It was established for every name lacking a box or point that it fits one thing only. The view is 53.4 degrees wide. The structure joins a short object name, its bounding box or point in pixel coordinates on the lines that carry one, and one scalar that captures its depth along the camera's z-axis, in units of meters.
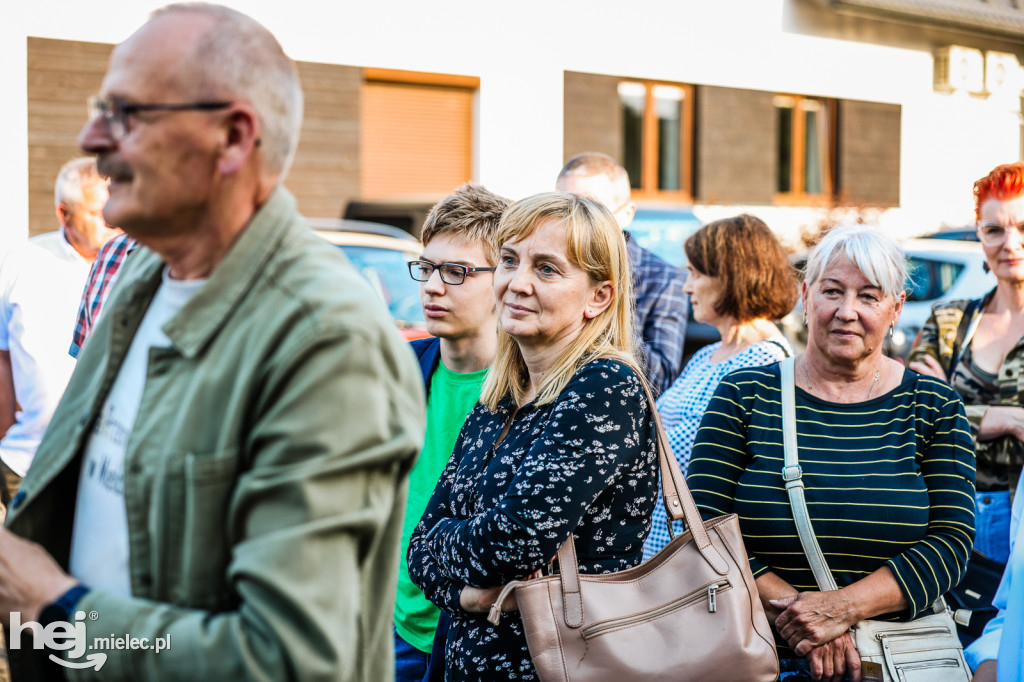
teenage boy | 3.05
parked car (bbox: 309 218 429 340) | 8.18
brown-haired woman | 3.95
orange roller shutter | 15.51
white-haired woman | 2.84
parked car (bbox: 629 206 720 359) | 10.25
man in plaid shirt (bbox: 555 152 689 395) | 4.62
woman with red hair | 4.00
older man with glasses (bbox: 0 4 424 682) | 1.38
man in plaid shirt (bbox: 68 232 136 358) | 3.51
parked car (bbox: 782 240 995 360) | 9.62
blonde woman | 2.25
